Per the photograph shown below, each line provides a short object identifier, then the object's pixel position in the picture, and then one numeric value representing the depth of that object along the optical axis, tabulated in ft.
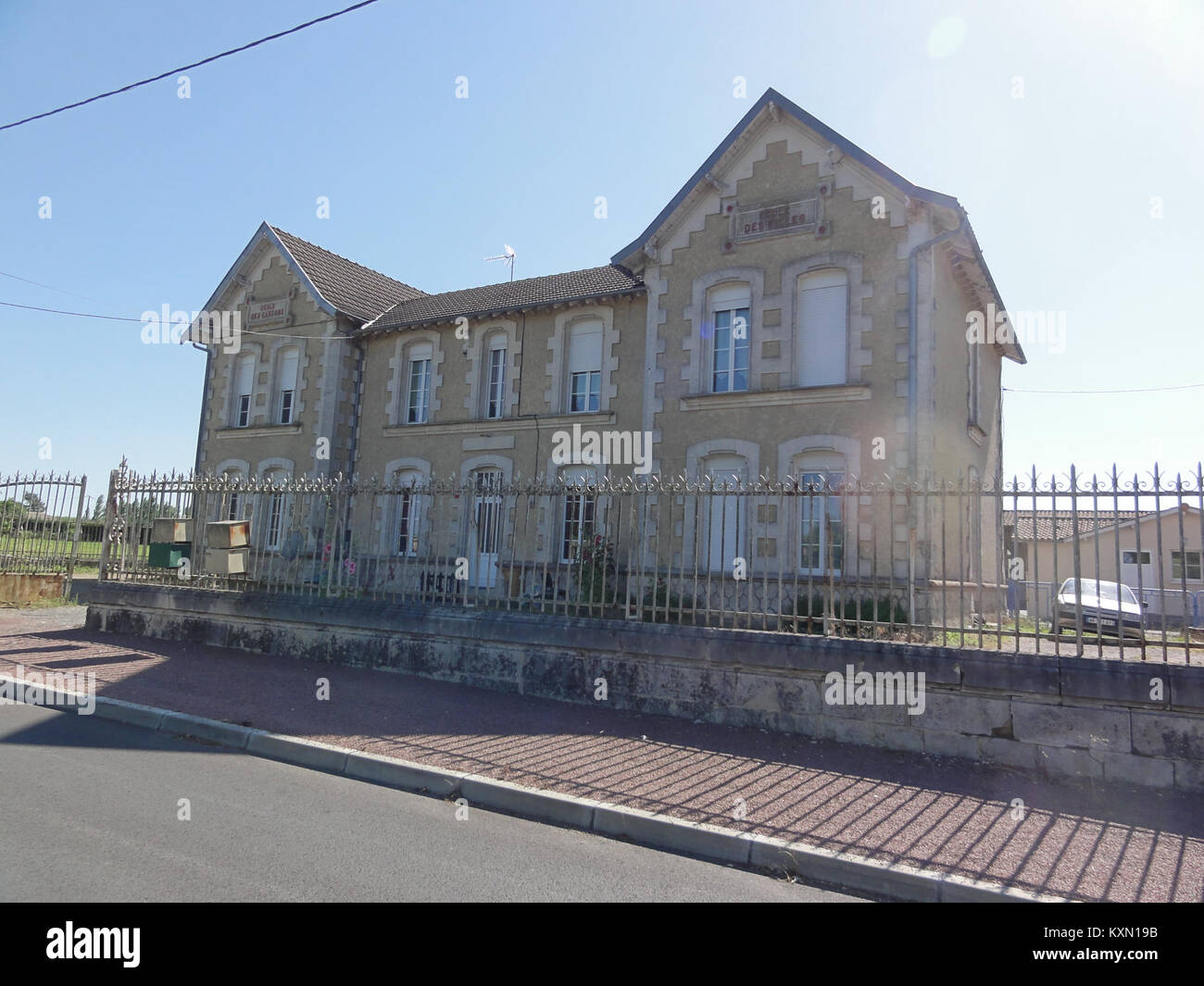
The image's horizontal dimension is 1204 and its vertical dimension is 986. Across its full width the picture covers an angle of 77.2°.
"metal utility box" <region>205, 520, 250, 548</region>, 34.17
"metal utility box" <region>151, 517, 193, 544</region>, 35.76
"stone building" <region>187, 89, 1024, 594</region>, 38.19
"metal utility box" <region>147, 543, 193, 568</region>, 35.65
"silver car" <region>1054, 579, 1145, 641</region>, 35.24
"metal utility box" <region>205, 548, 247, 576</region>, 33.99
